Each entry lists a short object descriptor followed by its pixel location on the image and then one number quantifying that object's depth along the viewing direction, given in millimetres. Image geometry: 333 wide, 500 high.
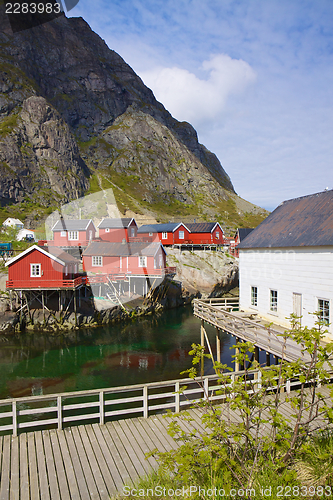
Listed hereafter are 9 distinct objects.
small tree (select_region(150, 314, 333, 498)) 4499
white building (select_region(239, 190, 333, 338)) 15383
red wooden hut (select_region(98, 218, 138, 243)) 56875
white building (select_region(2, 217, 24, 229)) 68856
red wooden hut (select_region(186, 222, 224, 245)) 61719
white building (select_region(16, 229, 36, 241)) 62156
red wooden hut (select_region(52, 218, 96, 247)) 54938
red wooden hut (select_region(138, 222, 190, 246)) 60125
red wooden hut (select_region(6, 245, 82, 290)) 30875
